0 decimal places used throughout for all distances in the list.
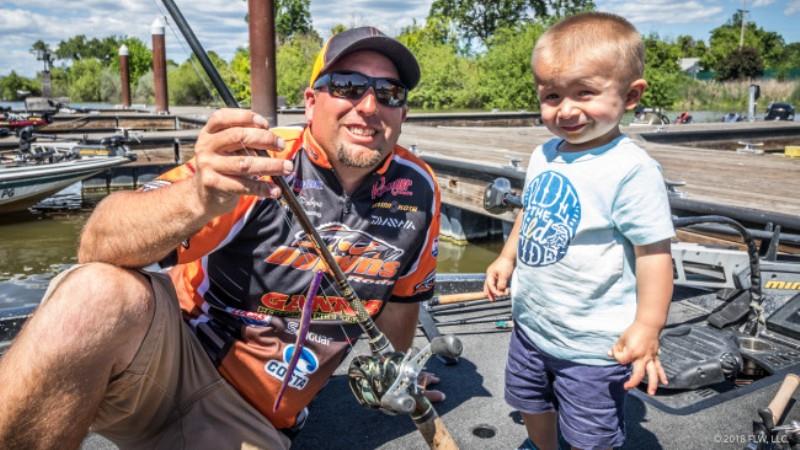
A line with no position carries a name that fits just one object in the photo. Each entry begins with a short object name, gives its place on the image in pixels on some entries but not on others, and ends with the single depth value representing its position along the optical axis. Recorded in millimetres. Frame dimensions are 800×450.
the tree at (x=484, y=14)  51125
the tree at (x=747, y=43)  61469
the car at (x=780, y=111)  20547
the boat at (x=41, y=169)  10633
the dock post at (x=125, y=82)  27016
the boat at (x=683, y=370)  2332
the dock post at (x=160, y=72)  22197
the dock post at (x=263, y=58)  10602
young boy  1641
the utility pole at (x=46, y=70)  17680
